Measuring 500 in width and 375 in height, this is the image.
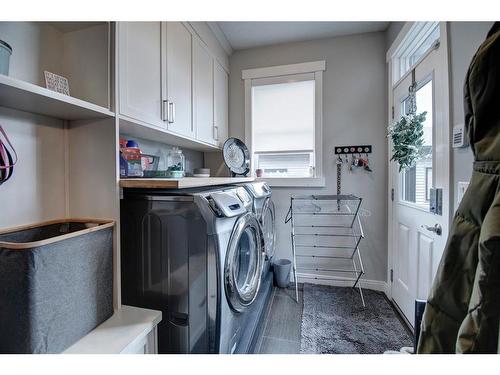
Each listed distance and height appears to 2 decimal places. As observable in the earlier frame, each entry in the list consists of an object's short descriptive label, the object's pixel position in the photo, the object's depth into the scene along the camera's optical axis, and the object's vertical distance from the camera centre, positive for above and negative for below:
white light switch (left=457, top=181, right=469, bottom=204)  1.17 -0.02
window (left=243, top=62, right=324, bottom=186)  2.51 +0.72
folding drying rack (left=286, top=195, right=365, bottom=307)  2.46 -0.57
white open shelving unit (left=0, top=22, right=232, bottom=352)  0.98 +0.24
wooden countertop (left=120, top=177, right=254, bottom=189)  1.08 +0.01
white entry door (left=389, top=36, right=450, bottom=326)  1.37 -0.09
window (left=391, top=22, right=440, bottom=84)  1.67 +1.14
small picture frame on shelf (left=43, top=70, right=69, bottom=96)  0.96 +0.45
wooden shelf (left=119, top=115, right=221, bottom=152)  1.29 +0.36
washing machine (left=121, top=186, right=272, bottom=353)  1.04 -0.38
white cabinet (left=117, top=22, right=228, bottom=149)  1.18 +0.68
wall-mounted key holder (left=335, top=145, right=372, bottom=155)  2.37 +0.36
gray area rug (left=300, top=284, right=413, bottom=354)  1.59 -1.13
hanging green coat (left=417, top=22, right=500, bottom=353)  0.45 -0.15
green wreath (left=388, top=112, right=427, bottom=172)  1.64 +0.33
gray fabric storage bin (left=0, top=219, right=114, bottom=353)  0.73 -0.36
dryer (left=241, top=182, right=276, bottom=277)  1.82 -0.25
